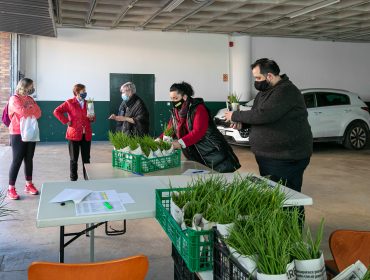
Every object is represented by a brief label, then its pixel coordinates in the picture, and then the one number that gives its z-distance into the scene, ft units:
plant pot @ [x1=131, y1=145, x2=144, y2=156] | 10.90
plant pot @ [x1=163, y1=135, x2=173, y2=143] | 12.05
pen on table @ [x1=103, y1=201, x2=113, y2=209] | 6.93
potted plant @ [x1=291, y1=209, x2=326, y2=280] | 3.79
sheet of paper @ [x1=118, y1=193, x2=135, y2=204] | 7.36
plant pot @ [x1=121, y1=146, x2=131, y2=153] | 11.17
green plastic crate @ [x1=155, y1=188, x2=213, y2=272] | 4.71
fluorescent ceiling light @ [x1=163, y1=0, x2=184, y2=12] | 27.85
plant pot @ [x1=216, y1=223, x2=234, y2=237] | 4.50
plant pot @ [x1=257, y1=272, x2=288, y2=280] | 3.59
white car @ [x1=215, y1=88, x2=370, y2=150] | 31.81
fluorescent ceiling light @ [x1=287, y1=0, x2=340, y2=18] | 28.18
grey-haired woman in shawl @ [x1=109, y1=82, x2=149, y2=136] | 16.83
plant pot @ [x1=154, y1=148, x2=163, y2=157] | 11.28
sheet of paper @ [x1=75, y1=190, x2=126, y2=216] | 6.65
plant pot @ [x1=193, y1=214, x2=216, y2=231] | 4.86
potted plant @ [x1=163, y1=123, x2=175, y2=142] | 12.13
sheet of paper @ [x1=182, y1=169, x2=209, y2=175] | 10.71
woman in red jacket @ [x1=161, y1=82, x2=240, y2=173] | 12.27
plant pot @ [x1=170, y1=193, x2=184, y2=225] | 5.34
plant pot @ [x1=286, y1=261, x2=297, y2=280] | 3.69
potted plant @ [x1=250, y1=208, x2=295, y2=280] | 3.65
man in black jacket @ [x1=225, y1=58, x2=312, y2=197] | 9.88
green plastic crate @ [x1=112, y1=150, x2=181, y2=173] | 10.79
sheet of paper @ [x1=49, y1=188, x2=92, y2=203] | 7.19
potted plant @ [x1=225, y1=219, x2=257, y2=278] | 3.83
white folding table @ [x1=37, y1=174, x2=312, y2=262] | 6.31
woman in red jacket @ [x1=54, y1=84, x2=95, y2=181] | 17.87
